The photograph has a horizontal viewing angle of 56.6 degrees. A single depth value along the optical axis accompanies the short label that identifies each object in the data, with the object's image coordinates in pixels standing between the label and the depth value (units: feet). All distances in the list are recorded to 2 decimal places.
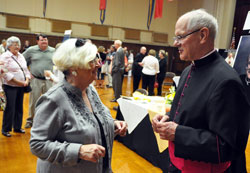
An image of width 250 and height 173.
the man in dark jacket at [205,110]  4.08
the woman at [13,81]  12.68
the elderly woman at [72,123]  4.30
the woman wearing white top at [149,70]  24.29
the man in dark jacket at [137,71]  26.03
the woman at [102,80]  32.14
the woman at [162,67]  27.48
